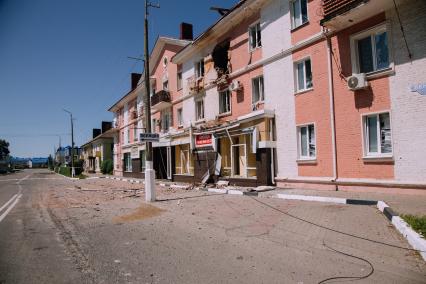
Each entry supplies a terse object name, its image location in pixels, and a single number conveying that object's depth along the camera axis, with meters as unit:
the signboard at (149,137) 13.44
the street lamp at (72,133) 50.32
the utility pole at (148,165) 13.21
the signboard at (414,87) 10.20
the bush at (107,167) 51.33
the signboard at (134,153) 35.37
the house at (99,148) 58.22
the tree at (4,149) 105.46
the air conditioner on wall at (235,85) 18.95
